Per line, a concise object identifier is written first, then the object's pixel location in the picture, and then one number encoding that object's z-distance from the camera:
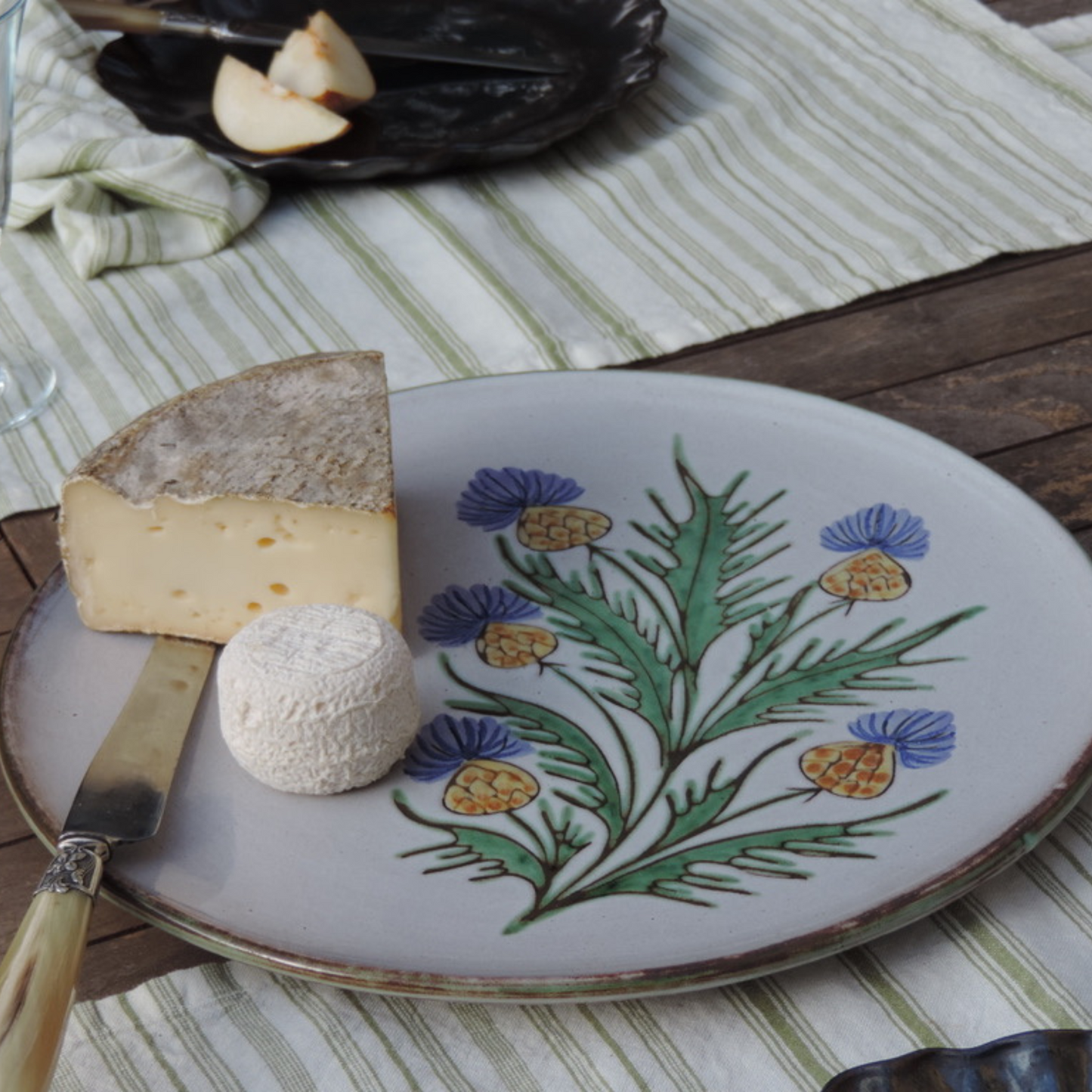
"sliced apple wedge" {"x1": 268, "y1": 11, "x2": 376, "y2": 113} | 1.51
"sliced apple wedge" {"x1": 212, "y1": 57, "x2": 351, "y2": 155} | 1.51
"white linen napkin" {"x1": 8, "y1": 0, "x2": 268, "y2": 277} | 1.47
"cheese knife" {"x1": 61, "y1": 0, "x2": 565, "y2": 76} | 1.55
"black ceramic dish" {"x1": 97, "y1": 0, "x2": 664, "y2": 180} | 1.51
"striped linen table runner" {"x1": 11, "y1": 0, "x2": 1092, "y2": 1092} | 1.05
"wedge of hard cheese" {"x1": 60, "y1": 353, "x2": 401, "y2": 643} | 1.17
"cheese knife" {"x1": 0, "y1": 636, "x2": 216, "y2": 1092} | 1.00
